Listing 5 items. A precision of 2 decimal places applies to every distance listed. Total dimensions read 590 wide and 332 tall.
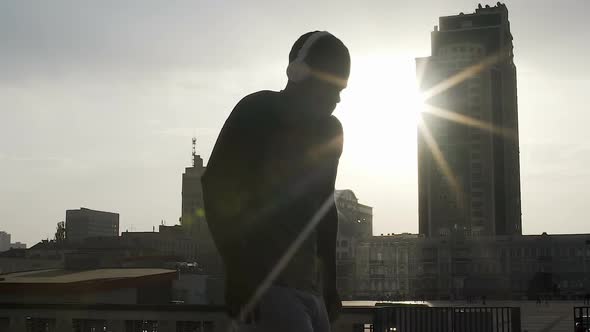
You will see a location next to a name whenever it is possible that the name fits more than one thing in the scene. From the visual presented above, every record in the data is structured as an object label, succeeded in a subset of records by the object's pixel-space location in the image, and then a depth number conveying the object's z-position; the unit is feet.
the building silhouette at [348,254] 519.60
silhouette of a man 15.42
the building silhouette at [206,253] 441.64
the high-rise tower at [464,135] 606.14
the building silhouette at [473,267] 501.97
